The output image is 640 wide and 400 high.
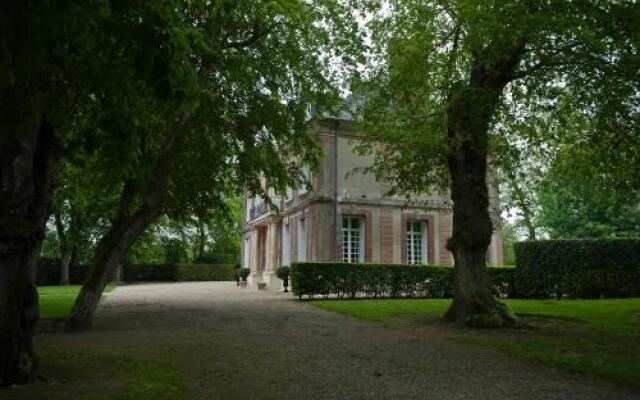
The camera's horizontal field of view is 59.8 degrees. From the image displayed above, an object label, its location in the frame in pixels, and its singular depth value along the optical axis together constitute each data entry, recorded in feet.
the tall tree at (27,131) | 12.23
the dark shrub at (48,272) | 130.82
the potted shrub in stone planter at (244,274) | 116.98
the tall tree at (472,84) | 28.96
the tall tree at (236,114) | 36.42
